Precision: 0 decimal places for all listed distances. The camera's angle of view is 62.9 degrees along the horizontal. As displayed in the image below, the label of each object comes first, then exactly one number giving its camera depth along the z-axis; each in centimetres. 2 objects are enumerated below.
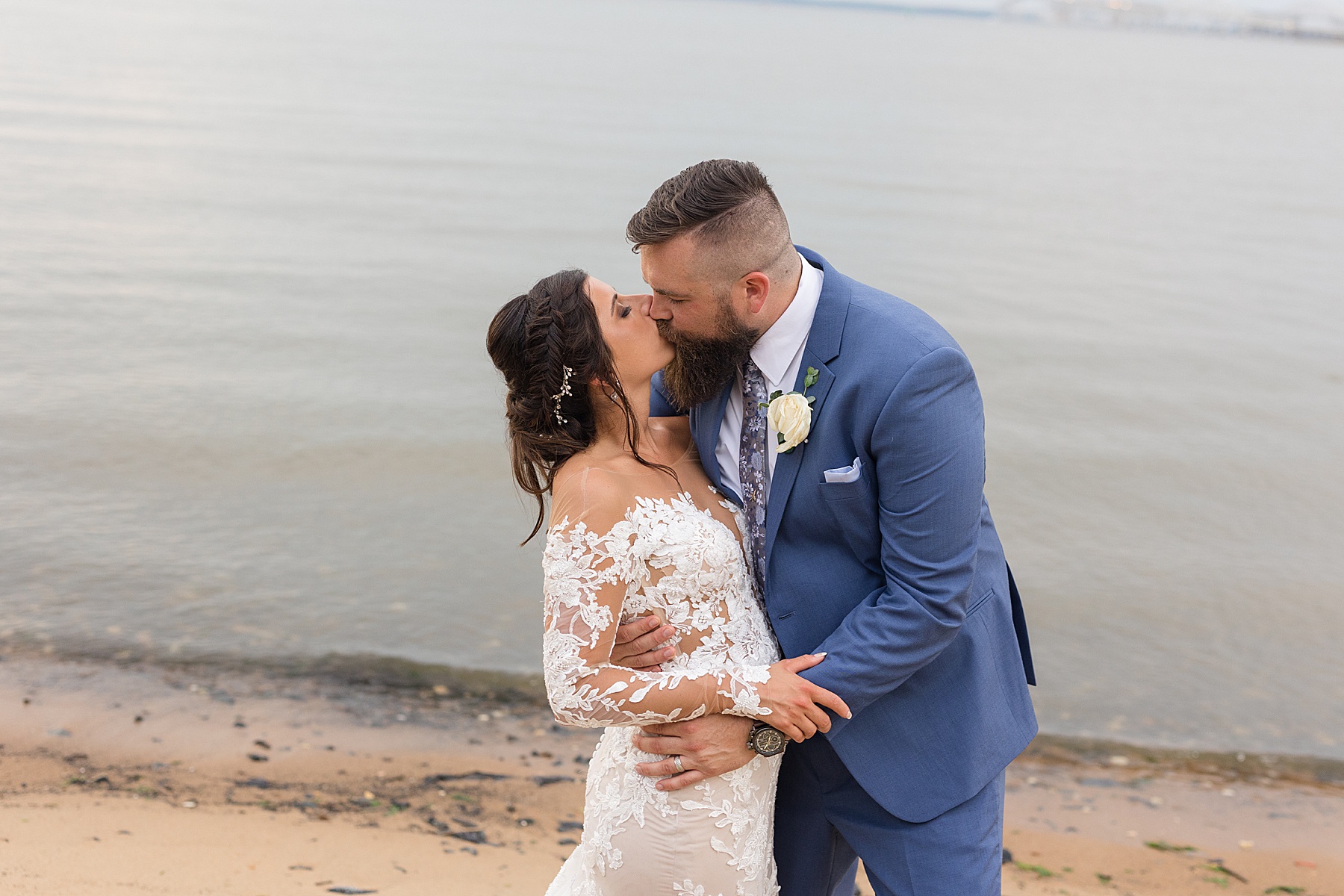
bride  274
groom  264
